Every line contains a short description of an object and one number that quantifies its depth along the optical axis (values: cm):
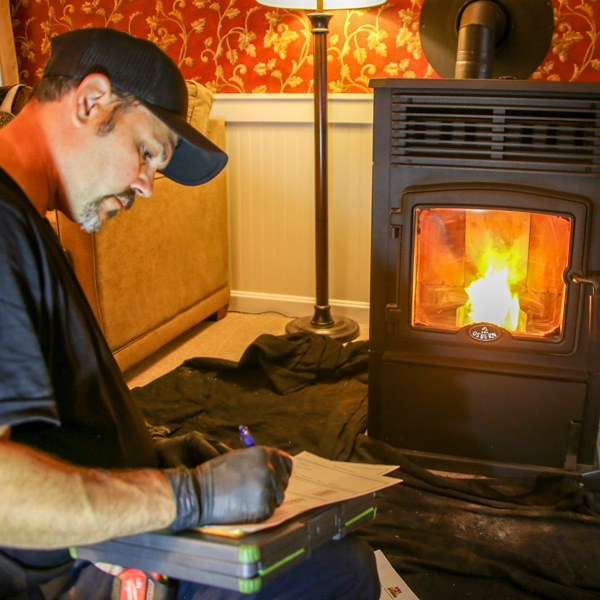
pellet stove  150
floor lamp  233
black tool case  65
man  66
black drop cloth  133
